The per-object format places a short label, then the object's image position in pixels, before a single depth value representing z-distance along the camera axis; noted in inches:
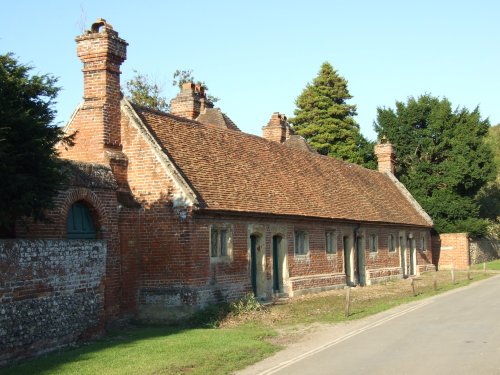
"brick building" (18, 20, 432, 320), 714.8
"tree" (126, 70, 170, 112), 2091.5
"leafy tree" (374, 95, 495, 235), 1781.5
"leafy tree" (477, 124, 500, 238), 2034.9
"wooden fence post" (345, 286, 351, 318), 728.7
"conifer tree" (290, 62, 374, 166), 2361.0
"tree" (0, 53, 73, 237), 452.4
